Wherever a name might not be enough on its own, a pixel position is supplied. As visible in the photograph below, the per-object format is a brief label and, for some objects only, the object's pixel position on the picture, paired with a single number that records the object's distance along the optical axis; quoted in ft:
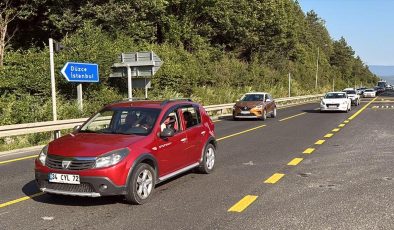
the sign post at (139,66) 69.26
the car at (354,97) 125.69
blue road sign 56.13
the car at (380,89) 302.04
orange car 76.18
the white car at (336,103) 91.81
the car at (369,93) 219.41
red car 20.08
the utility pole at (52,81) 49.78
